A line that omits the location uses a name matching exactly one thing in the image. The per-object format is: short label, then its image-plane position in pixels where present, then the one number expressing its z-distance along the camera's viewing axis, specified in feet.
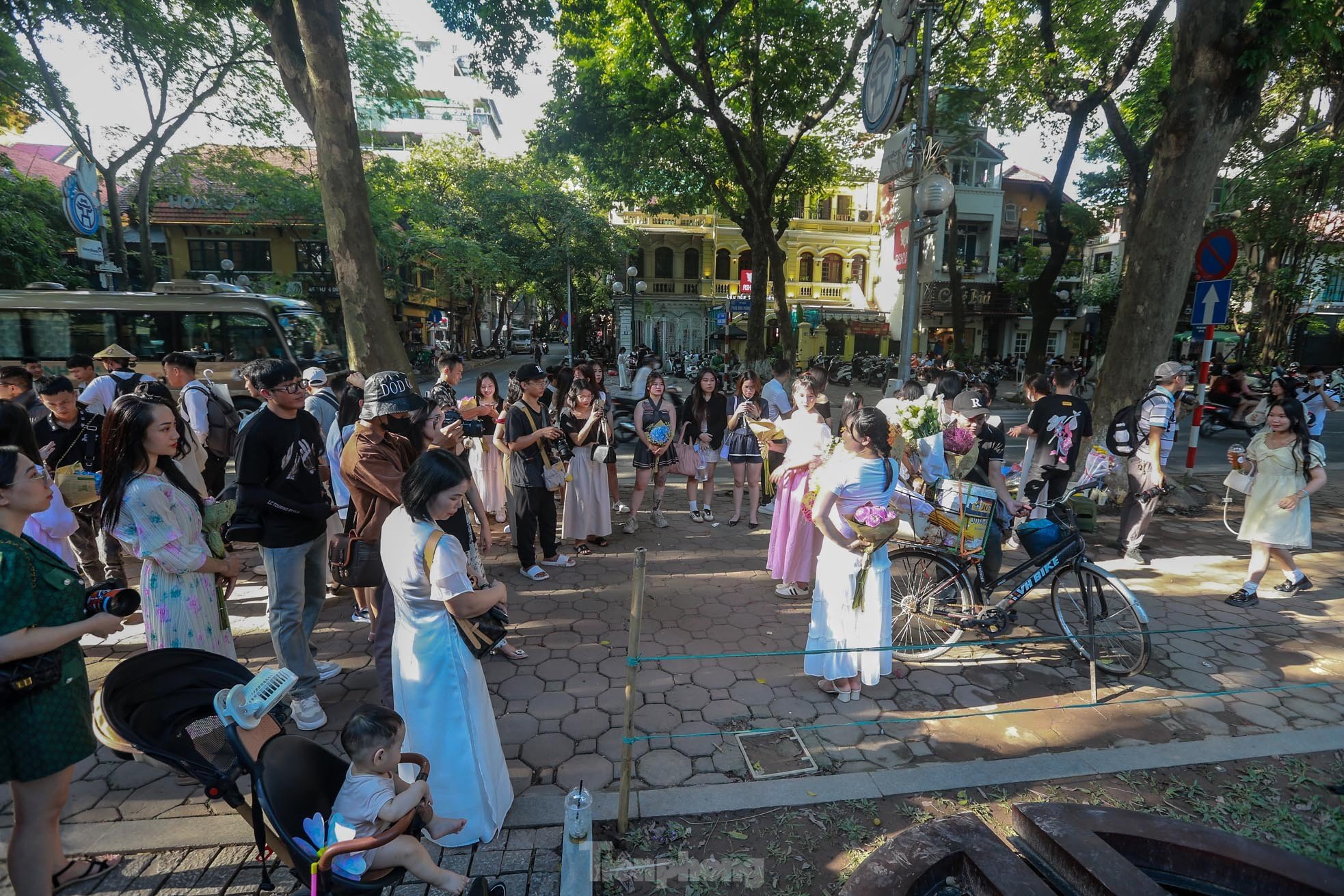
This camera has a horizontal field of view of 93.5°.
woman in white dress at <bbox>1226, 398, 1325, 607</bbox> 16.06
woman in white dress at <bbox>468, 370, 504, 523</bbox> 21.65
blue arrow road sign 24.80
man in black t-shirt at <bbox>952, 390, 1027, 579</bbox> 16.98
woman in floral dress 9.23
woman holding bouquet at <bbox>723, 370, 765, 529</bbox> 21.83
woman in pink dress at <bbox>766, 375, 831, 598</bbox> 17.20
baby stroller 6.07
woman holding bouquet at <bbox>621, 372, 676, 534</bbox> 21.59
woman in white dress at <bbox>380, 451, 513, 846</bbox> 8.12
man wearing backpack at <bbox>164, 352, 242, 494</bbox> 18.67
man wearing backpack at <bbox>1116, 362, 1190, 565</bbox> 18.38
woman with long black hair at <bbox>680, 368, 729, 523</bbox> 23.00
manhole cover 10.43
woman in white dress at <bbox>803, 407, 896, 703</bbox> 12.09
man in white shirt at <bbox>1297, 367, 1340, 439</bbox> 29.25
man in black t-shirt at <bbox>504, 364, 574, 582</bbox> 17.42
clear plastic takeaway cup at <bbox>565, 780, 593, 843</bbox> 7.34
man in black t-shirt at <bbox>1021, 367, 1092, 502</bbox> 19.44
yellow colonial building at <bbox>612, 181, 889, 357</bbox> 104.78
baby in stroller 6.57
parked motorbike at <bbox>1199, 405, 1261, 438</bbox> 44.68
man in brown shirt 10.59
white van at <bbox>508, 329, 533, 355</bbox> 169.65
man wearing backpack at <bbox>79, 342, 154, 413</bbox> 18.53
